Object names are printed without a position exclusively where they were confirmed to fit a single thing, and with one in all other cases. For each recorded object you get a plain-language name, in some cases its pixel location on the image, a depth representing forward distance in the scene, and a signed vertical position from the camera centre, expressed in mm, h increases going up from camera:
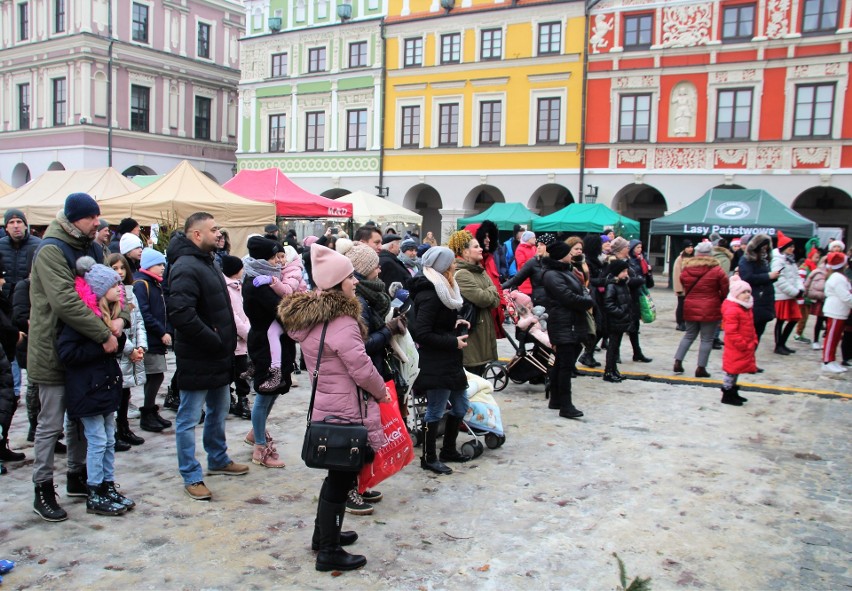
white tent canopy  19750 +740
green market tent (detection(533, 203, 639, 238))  21859 +730
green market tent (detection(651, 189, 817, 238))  19766 +935
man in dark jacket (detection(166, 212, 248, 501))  4840 -729
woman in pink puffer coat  3893 -732
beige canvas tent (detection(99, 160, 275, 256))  13328 +471
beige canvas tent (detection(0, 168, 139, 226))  15617 +839
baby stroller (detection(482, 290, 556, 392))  8359 -1365
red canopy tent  15859 +899
